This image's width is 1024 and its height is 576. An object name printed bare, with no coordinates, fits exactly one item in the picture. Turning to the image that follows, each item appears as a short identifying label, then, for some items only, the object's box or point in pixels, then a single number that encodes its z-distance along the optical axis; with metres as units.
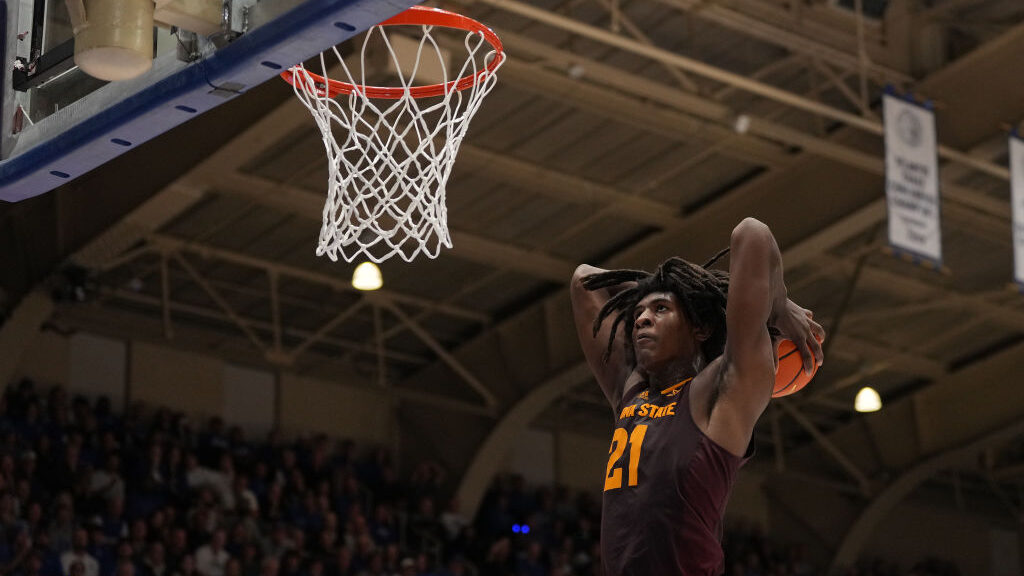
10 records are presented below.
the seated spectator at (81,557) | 14.02
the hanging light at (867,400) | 18.70
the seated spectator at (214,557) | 15.33
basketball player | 4.69
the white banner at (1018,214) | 14.51
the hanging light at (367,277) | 15.12
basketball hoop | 6.98
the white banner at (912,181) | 14.26
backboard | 5.14
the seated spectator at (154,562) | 14.70
